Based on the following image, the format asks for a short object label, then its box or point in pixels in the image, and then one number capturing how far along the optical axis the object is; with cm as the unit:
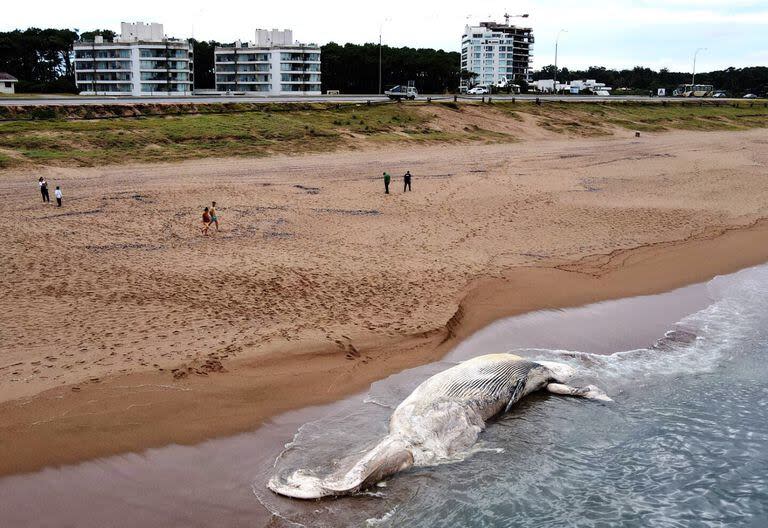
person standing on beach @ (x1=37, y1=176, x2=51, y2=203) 2748
